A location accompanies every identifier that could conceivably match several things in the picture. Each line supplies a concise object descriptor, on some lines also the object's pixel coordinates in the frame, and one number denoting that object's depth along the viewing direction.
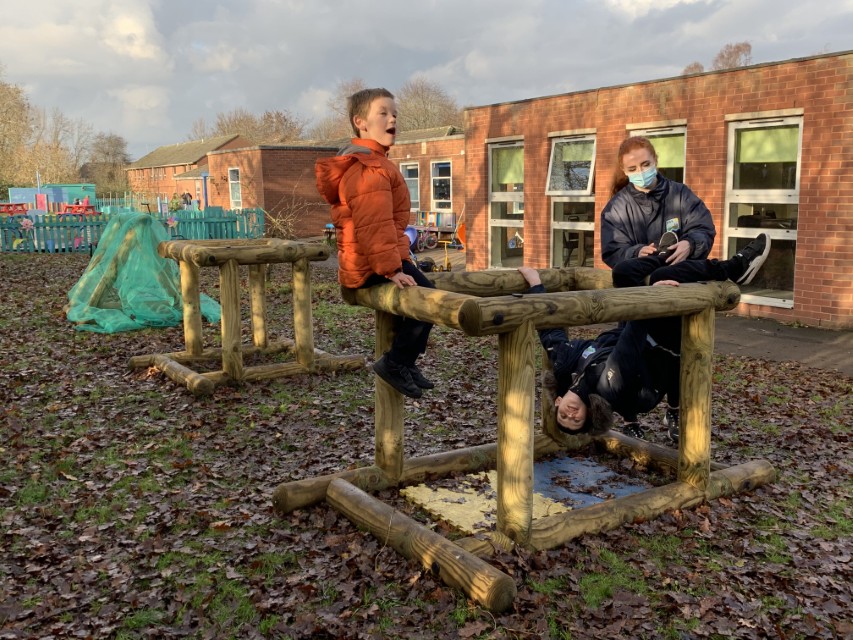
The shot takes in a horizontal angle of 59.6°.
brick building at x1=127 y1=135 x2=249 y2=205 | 53.84
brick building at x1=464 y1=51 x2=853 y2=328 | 10.58
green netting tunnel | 10.84
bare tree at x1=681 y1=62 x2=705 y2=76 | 70.44
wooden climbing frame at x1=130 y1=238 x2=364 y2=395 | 7.60
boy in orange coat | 4.07
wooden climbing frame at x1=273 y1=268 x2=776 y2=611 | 3.65
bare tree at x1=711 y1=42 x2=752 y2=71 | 82.62
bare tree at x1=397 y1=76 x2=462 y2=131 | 64.81
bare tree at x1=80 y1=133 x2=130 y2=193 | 59.03
